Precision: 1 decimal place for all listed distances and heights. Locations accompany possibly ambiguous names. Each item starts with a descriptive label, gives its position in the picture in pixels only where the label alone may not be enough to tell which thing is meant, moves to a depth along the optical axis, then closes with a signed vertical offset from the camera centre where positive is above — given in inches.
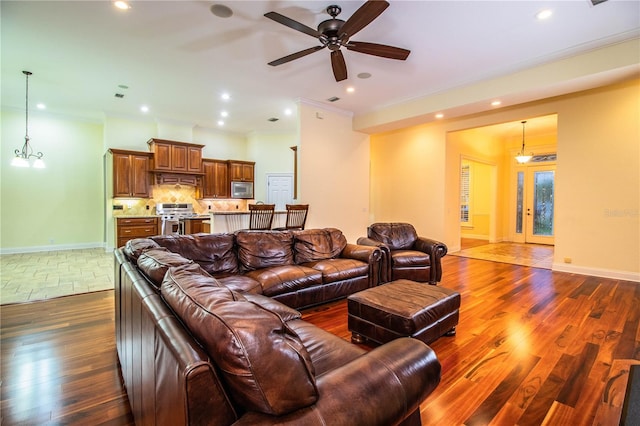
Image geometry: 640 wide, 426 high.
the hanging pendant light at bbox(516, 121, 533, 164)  302.5 +54.6
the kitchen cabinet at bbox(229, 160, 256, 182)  332.8 +42.6
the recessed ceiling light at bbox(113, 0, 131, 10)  115.8 +80.4
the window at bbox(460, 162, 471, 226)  387.9 +20.1
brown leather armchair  160.1 -27.3
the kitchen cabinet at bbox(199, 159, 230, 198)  319.9 +30.6
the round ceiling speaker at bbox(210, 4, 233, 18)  118.2 +80.9
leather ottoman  86.8 -32.4
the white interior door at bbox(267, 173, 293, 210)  348.5 +22.3
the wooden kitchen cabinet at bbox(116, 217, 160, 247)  255.3 -19.9
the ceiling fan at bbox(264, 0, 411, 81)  100.7 +68.8
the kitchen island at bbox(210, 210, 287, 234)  189.2 -9.3
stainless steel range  262.7 -7.6
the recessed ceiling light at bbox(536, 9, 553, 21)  120.0 +81.9
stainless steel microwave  336.2 +20.7
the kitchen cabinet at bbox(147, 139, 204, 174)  277.7 +49.3
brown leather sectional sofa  31.3 -20.3
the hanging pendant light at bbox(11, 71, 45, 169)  210.0 +44.6
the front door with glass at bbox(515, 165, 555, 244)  322.7 +6.8
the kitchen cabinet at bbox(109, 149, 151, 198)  264.8 +29.9
